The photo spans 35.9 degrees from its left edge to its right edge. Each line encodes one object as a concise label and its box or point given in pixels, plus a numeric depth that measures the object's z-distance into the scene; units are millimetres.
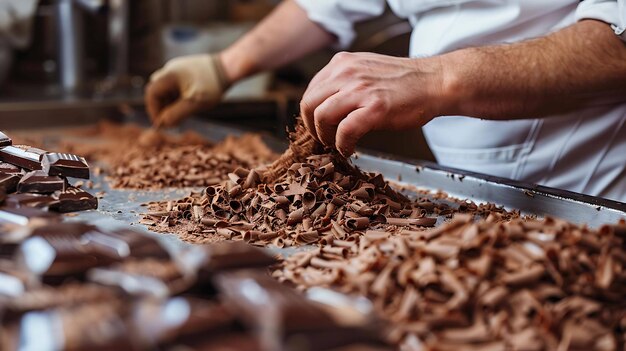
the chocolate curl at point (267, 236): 736
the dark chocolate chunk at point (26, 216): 645
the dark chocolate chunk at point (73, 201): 761
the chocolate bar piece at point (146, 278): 544
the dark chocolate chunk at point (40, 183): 751
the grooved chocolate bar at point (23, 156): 790
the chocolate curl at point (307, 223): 751
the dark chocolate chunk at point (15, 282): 551
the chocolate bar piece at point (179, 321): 498
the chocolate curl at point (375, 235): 673
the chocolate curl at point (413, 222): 764
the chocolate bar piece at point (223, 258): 556
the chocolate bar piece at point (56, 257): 558
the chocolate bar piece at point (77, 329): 482
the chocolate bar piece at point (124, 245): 578
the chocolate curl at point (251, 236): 734
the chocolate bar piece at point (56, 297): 529
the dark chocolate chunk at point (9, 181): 747
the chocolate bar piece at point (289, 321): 493
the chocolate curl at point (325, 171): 801
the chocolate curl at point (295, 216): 762
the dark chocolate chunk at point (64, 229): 588
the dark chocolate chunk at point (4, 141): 818
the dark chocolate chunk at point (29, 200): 702
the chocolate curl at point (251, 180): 811
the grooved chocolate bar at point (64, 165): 780
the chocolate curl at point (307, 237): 730
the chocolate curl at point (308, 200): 777
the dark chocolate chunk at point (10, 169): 775
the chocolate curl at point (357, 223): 755
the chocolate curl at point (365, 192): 795
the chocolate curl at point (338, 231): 734
